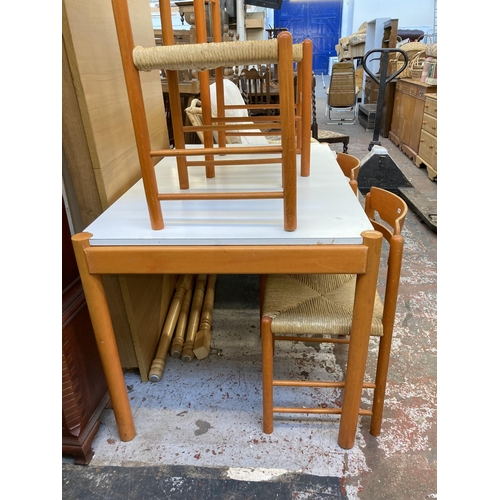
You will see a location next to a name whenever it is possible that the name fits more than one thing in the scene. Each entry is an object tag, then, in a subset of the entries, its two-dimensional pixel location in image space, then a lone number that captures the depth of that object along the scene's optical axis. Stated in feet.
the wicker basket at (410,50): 16.30
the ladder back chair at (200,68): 2.46
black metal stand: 9.70
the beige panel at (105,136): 3.31
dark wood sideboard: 3.59
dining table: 2.94
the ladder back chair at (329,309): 3.43
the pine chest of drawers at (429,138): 11.54
